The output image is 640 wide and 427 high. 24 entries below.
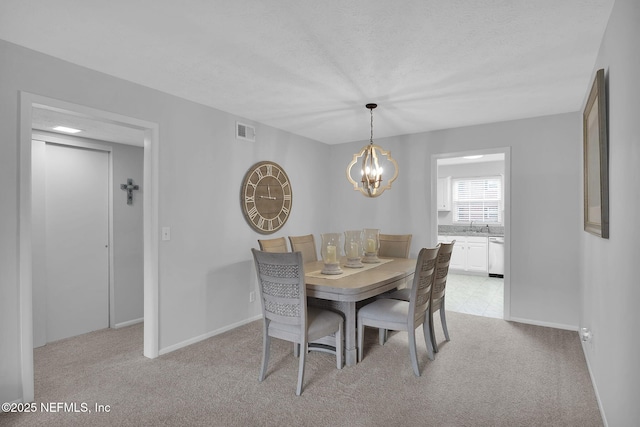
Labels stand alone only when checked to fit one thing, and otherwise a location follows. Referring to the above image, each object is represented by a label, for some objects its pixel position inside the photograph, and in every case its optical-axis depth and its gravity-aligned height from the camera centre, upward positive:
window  7.20 +0.27
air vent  3.96 +0.92
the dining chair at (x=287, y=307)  2.48 -0.66
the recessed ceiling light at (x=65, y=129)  3.34 +0.83
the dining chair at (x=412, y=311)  2.72 -0.79
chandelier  3.54 +0.42
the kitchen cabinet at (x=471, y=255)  6.76 -0.80
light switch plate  3.20 -0.17
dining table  2.62 -0.54
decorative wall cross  4.13 +0.31
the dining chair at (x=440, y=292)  3.13 -0.71
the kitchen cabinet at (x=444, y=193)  7.63 +0.41
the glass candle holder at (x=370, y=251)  3.78 -0.41
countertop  6.97 -0.36
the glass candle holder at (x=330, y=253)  3.13 -0.35
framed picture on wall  1.93 +0.30
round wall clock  4.06 +0.20
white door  3.64 -0.27
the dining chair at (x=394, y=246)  4.23 -0.39
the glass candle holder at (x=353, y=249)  3.47 -0.35
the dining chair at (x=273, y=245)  3.55 -0.32
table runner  3.01 -0.52
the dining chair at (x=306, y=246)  3.86 -0.35
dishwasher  6.54 -0.80
